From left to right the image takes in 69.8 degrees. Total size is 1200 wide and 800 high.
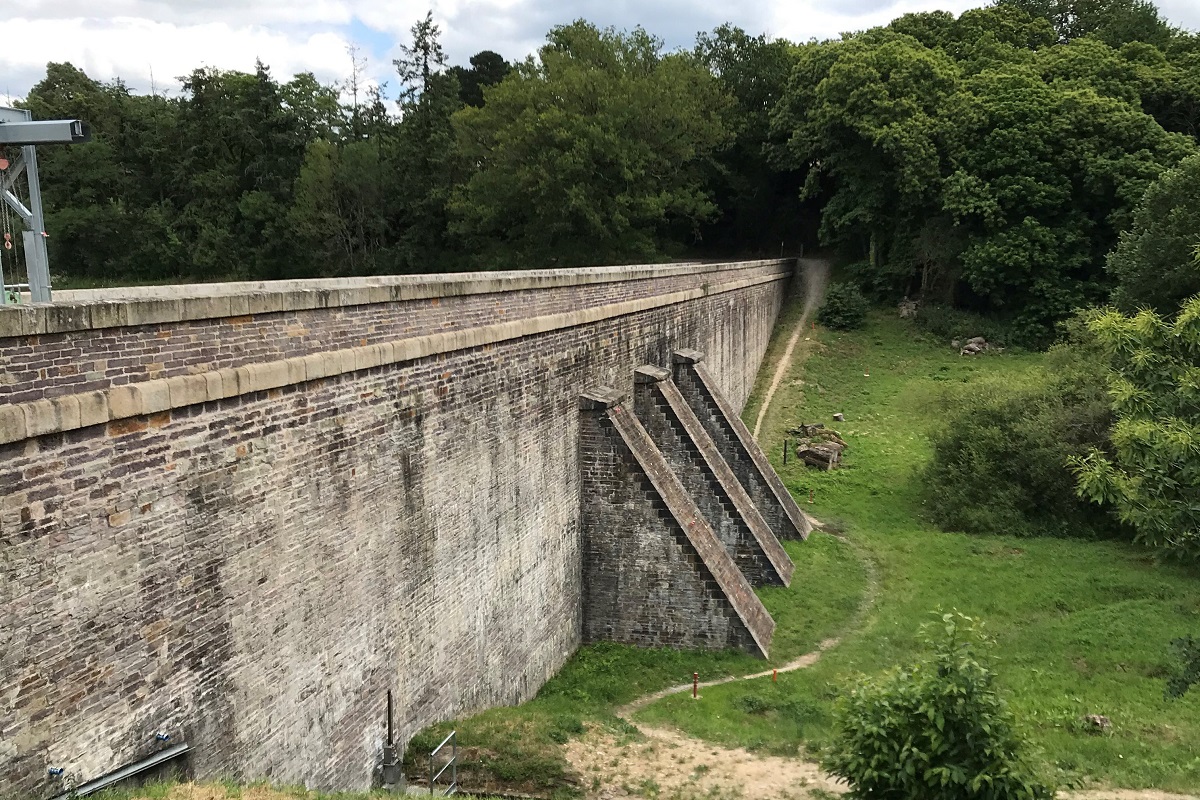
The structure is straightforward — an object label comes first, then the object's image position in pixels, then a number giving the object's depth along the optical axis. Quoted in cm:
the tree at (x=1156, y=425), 1070
